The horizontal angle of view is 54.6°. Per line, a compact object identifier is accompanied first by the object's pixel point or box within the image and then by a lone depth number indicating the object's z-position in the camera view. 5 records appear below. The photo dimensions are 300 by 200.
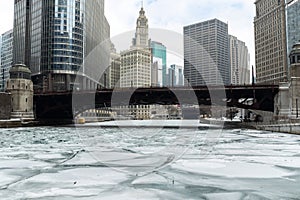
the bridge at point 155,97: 61.47
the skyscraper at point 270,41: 154.00
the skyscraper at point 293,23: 149.14
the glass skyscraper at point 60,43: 119.38
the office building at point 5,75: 166.79
